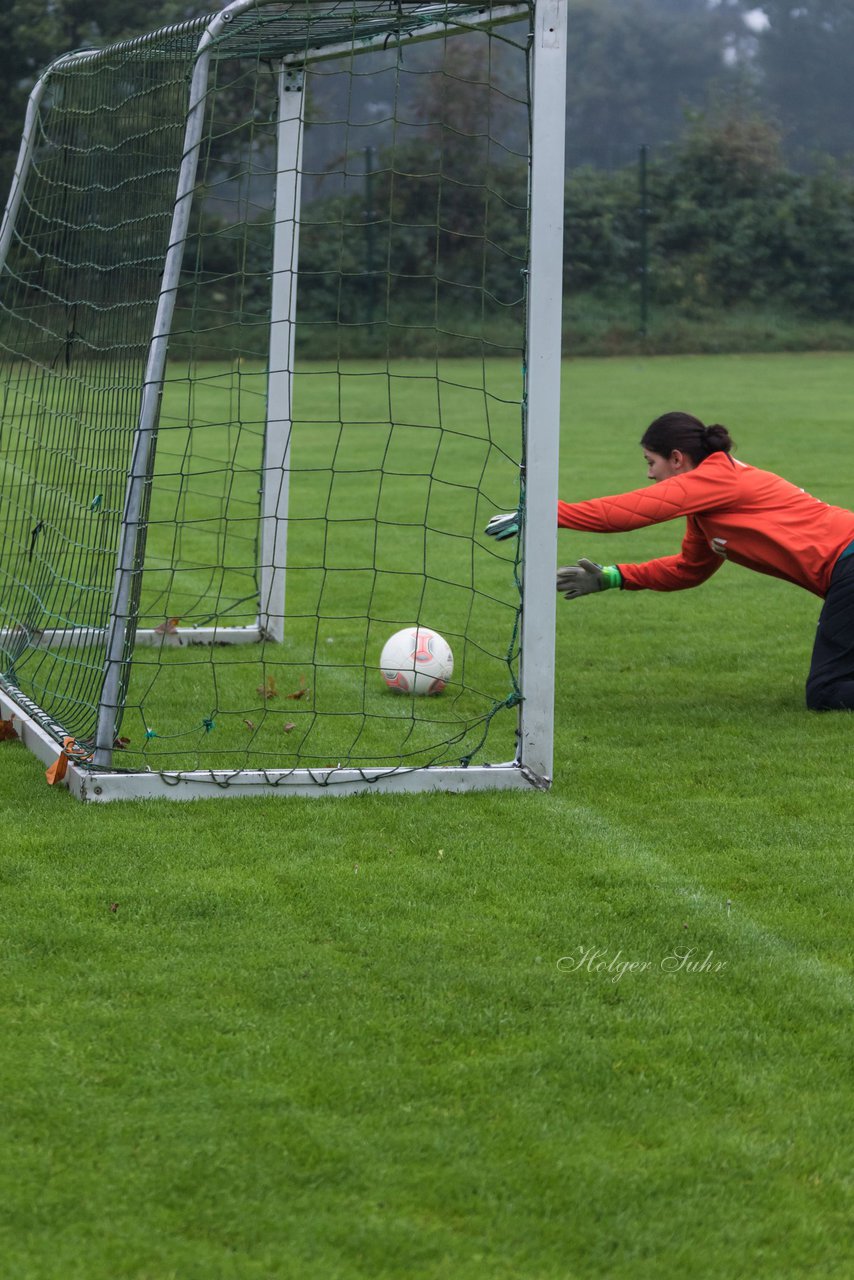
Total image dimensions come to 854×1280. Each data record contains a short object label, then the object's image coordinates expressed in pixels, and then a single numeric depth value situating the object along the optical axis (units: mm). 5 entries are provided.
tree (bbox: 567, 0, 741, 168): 103125
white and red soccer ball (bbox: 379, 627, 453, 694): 12102
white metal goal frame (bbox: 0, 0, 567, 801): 9289
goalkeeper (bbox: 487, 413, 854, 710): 11508
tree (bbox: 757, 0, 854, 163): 103625
